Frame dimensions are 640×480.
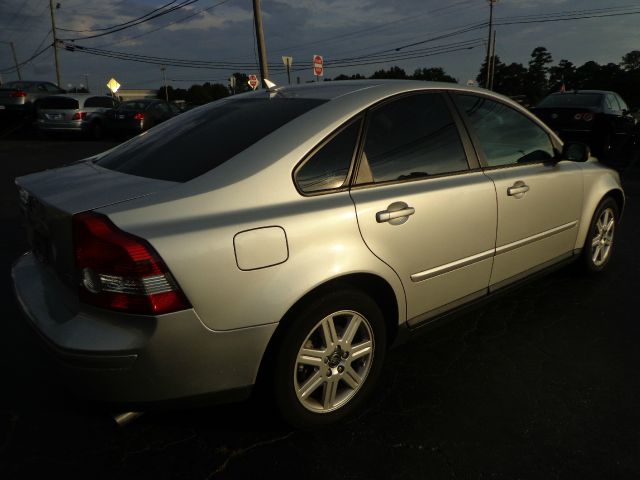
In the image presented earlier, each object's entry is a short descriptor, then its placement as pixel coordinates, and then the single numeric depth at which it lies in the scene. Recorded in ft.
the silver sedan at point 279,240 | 6.09
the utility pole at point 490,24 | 124.57
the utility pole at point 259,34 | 50.08
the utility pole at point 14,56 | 232.82
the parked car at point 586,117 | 34.73
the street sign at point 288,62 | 48.92
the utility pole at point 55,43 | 130.52
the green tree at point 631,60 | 310.84
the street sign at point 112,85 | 93.50
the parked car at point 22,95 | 60.49
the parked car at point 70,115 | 53.62
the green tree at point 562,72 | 296.28
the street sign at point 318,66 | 45.32
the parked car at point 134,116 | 51.57
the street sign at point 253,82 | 58.95
